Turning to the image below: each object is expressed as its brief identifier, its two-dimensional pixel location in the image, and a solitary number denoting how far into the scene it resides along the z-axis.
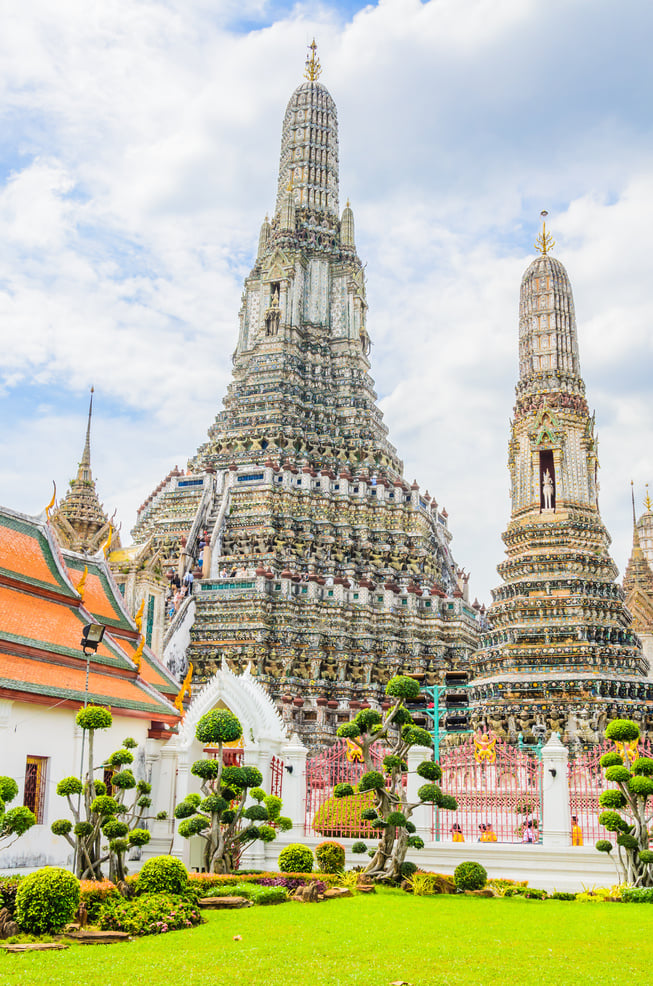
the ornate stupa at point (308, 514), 37.03
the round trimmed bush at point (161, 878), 13.03
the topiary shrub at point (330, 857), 16.88
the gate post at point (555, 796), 17.50
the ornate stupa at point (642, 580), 51.67
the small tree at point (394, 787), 16.00
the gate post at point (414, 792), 18.48
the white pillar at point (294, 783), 19.31
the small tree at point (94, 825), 14.05
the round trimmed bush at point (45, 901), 11.45
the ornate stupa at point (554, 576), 28.67
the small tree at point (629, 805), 15.44
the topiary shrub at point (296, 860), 16.47
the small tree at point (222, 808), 16.02
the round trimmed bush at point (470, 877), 15.58
